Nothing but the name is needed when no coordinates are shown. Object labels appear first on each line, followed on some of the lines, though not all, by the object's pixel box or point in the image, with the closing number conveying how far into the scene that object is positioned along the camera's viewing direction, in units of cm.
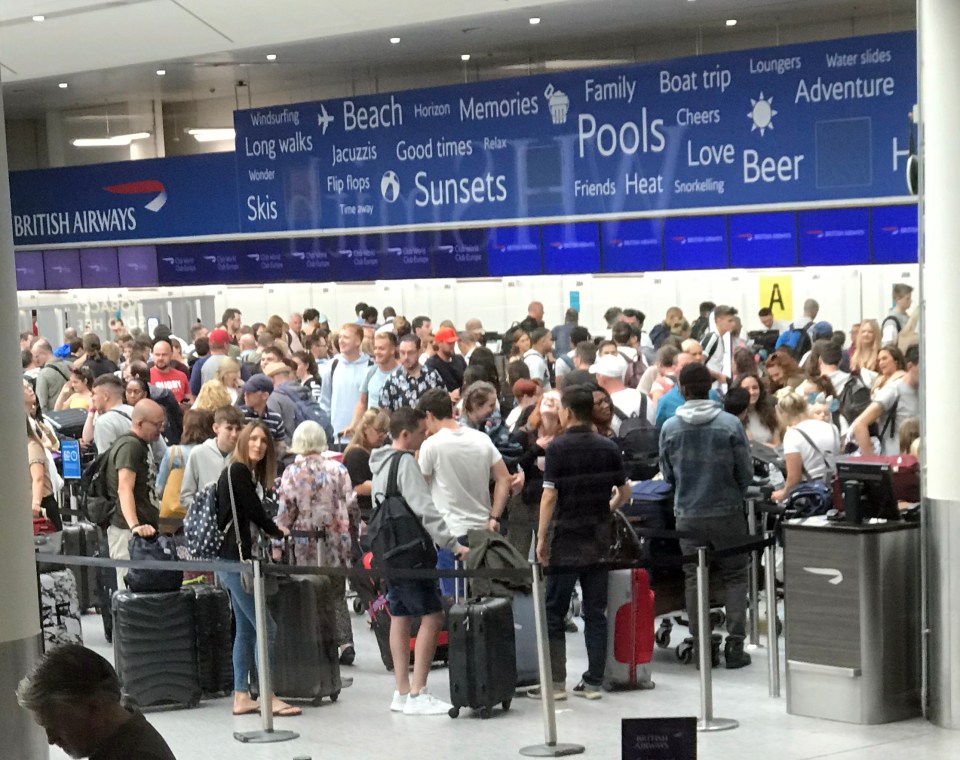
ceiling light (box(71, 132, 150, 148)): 2062
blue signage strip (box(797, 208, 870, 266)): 1373
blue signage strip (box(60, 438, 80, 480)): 1108
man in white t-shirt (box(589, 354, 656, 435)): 1041
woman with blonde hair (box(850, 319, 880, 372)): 1155
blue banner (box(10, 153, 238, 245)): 1956
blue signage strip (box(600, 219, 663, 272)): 1520
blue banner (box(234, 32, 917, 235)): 1368
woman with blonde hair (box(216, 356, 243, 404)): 1235
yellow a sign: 1430
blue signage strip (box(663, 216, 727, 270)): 1477
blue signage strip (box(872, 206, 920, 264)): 1342
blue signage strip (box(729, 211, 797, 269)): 1430
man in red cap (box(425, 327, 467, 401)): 1237
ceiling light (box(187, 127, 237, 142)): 1941
